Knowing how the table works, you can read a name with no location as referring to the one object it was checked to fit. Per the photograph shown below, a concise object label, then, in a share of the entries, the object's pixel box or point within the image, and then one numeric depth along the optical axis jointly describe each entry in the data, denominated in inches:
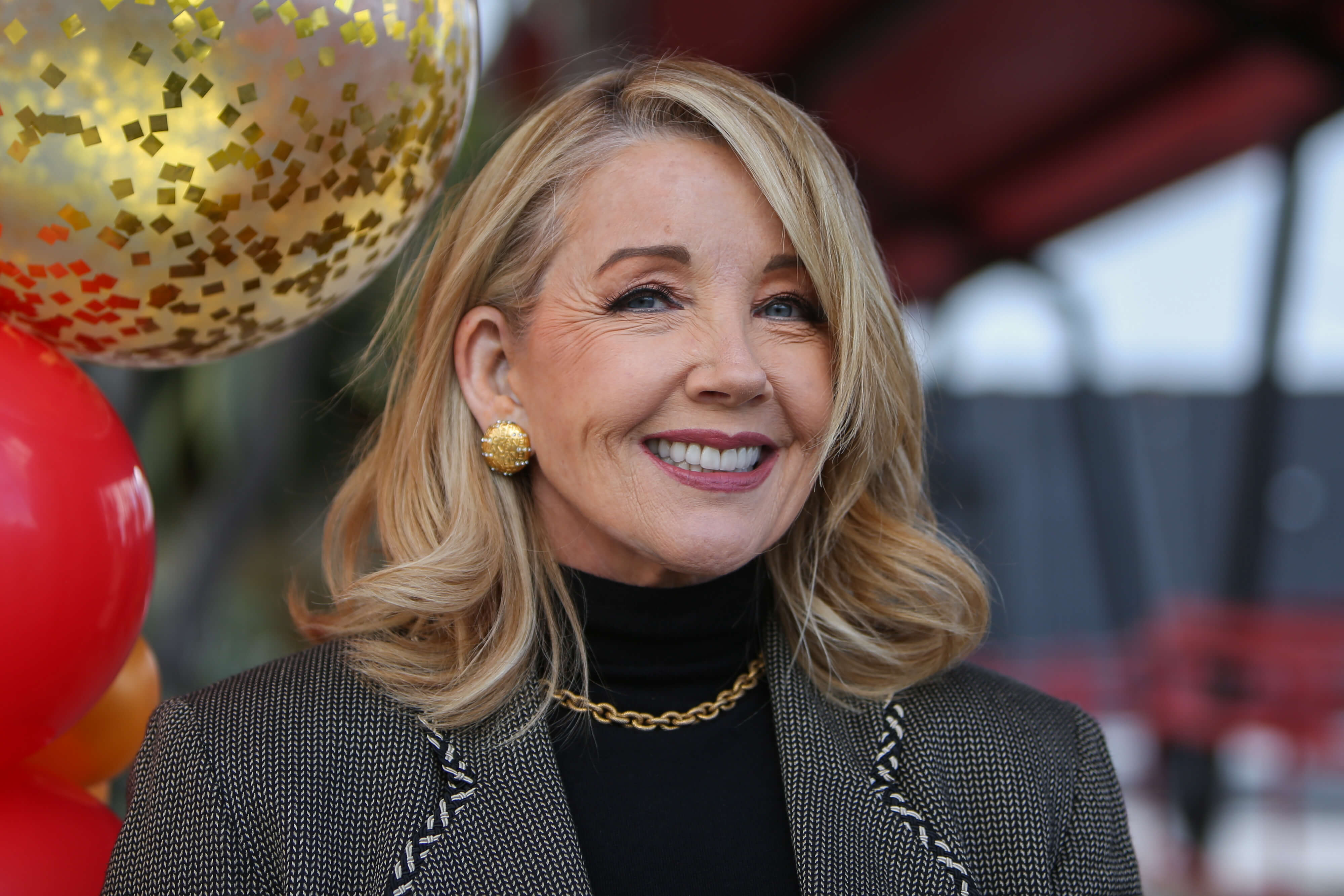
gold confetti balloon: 65.8
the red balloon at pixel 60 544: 66.0
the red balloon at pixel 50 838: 67.8
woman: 69.4
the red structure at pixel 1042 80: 207.9
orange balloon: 71.2
